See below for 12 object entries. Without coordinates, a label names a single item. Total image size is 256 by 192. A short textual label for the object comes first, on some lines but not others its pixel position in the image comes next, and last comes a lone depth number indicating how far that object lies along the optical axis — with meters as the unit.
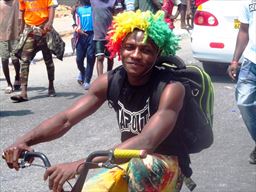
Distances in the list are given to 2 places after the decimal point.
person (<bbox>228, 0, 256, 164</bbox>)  4.87
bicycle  2.26
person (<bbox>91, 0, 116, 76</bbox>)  8.45
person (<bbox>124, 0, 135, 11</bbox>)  8.41
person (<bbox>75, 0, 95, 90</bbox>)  8.77
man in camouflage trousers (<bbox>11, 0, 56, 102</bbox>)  8.08
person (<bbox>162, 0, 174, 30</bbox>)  10.15
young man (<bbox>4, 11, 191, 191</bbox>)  2.69
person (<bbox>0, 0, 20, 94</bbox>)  8.90
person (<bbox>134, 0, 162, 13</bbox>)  8.78
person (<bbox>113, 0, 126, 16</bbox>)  8.48
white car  8.49
